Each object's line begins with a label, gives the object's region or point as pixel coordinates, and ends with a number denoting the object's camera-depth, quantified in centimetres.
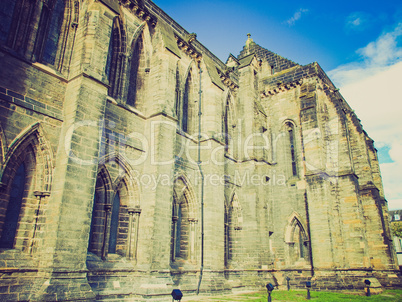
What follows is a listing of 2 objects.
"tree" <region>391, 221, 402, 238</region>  4688
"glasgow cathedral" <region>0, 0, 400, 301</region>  810
